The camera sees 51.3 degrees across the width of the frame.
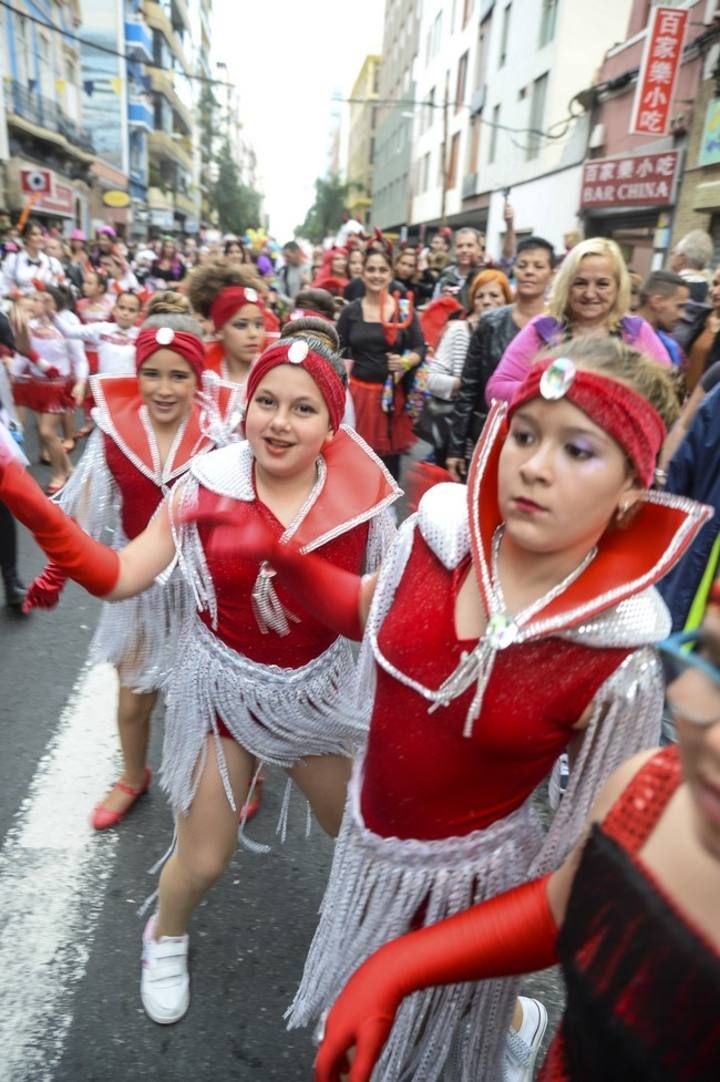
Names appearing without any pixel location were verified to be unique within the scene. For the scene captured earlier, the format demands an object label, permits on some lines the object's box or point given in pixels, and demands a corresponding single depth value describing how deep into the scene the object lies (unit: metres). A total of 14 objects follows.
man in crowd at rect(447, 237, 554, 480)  3.93
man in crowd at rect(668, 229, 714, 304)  5.99
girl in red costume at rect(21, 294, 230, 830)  2.46
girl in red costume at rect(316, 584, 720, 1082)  0.70
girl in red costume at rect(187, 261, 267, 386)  3.62
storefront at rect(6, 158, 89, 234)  22.05
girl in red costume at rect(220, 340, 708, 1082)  1.17
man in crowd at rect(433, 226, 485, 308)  7.57
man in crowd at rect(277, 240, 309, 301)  10.92
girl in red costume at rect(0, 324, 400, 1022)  1.80
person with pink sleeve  3.17
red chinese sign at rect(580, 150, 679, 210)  11.16
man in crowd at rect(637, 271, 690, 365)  4.85
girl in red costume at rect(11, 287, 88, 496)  5.89
